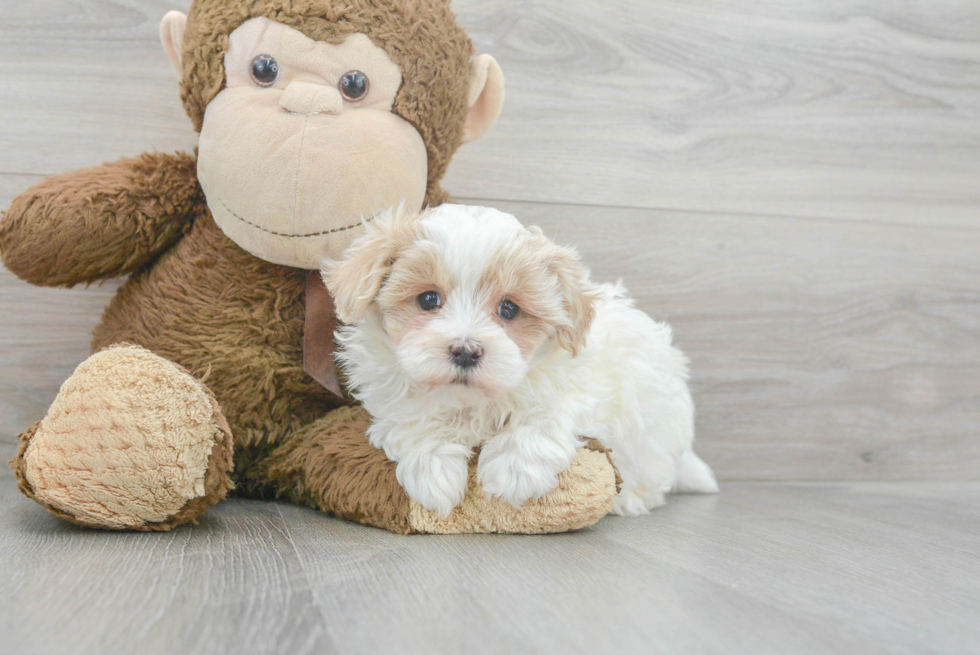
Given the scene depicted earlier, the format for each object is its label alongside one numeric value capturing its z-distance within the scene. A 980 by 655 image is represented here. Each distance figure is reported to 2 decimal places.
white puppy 0.93
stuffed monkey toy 0.94
